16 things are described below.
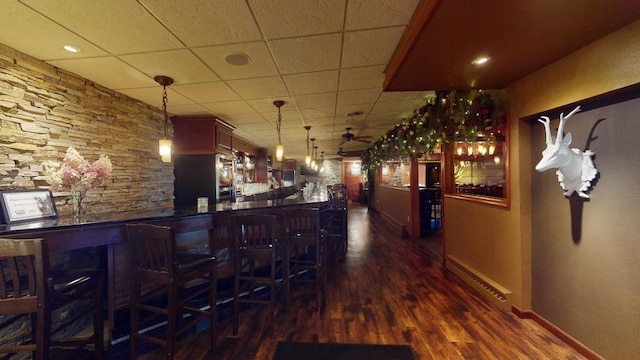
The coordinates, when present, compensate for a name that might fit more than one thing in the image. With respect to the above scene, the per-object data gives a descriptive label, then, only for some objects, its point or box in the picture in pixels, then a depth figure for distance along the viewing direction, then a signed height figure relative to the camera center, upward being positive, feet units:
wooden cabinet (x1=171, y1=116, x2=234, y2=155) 14.94 +2.83
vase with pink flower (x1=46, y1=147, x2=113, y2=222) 7.15 +0.24
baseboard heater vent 8.76 -4.09
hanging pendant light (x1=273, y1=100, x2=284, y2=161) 14.00 +1.69
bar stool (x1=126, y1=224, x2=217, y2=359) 5.83 -2.12
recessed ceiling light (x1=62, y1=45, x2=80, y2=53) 7.09 +3.85
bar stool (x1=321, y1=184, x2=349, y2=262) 14.62 -2.73
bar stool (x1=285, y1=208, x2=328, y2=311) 9.14 -1.93
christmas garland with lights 9.47 +2.61
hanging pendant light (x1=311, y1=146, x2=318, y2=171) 29.50 +3.84
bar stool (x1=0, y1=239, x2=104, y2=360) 4.53 -2.13
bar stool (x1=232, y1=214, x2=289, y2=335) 7.73 -2.16
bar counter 5.88 -1.33
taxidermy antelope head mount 6.45 +0.43
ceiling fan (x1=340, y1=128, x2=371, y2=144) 20.08 +3.93
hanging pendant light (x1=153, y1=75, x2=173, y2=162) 9.33 +1.52
